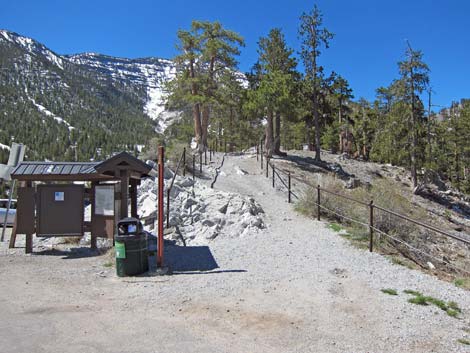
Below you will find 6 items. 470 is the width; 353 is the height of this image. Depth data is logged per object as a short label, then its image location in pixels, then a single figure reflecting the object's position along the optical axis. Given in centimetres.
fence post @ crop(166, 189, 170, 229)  1293
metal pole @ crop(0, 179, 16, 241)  1350
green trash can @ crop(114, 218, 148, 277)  859
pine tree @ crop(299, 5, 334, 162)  3222
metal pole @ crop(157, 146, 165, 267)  883
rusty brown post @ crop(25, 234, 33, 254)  1126
